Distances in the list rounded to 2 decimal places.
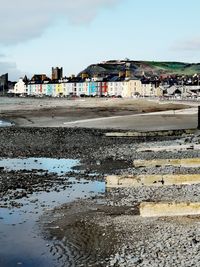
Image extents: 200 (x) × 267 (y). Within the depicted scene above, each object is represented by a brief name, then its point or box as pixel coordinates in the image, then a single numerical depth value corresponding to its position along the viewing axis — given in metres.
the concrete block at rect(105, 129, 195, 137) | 32.12
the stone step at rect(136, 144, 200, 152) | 21.64
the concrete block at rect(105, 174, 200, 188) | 13.84
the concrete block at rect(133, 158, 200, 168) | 16.73
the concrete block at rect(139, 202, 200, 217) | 10.18
